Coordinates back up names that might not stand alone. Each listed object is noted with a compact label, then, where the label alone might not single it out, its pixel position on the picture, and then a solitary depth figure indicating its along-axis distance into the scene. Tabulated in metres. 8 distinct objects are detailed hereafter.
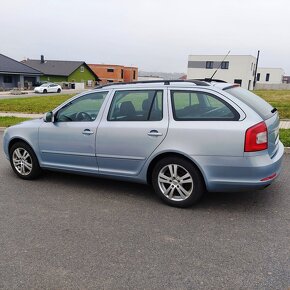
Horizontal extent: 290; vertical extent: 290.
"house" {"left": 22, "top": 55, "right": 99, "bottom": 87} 60.78
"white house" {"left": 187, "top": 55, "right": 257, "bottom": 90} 68.75
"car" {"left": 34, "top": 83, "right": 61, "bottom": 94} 43.34
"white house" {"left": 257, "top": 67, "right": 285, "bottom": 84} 86.62
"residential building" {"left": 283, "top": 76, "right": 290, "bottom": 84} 102.48
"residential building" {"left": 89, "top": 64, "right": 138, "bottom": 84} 74.12
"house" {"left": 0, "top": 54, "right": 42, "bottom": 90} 46.66
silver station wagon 3.69
